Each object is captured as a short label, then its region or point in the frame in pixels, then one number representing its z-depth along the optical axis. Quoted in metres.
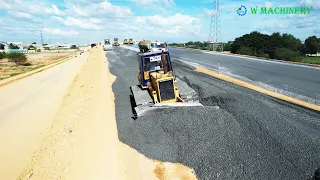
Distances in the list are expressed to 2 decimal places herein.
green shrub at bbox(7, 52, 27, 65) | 51.54
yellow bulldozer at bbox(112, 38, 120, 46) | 60.15
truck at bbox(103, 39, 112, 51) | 46.50
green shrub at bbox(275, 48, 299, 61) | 29.02
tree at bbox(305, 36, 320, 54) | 50.31
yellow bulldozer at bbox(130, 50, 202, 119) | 9.35
